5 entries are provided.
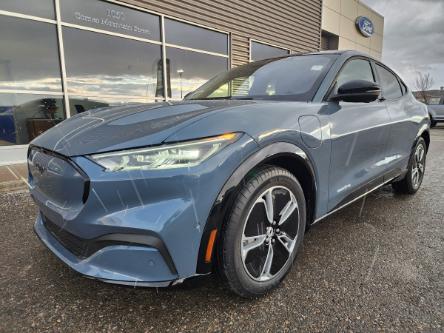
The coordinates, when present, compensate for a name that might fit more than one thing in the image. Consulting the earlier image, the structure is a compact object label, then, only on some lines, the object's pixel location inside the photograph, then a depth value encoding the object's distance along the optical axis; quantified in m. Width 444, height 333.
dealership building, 5.86
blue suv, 1.41
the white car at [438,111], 17.83
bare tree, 44.44
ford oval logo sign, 16.52
